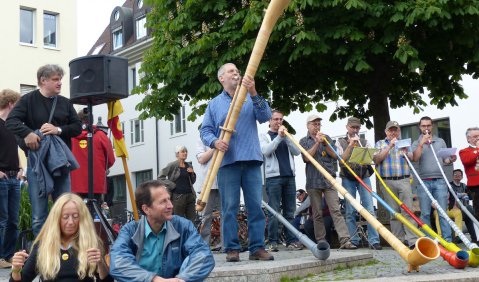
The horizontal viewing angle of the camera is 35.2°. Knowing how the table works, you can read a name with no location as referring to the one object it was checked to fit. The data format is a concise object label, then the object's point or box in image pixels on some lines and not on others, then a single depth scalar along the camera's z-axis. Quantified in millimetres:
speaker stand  7719
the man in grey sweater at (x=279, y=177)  10672
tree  12102
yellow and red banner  9477
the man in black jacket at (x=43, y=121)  7500
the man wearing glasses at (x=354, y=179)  11180
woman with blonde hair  5477
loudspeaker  8820
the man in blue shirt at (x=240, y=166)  7746
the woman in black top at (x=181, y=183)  13117
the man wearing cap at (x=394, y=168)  11148
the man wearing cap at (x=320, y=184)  10695
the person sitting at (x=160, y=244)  5430
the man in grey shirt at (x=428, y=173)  11266
